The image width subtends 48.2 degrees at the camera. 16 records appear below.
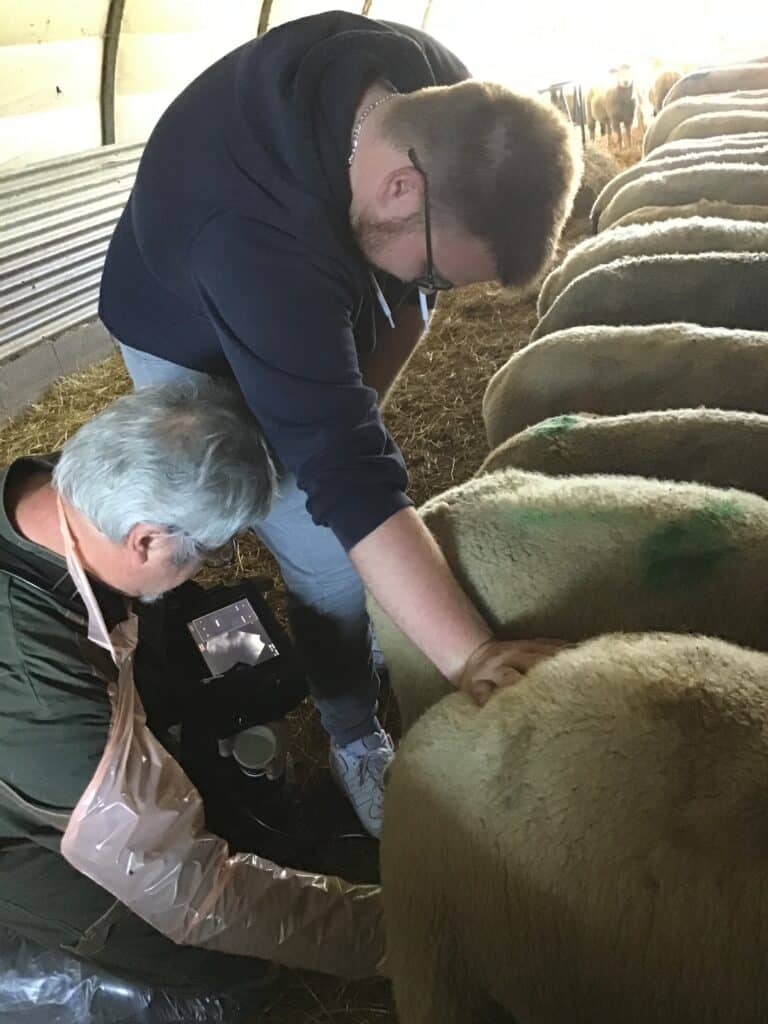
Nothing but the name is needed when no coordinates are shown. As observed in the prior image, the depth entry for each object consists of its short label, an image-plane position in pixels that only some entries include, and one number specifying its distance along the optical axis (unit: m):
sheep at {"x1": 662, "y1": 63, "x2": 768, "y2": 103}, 5.50
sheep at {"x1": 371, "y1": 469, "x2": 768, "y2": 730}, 1.10
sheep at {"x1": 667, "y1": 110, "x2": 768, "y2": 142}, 4.00
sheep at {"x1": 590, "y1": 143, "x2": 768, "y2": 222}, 3.21
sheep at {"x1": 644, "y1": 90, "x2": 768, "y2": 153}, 4.51
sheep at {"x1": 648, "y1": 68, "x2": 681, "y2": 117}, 7.68
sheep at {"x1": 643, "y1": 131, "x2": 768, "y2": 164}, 3.42
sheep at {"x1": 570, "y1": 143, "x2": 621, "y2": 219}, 5.68
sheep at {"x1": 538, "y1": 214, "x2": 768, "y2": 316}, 2.20
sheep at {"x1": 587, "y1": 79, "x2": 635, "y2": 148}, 7.80
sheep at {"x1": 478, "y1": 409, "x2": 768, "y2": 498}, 1.37
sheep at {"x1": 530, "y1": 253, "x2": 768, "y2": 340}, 1.97
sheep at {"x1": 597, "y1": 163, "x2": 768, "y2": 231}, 2.74
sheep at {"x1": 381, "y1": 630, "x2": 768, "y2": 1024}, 0.76
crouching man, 1.21
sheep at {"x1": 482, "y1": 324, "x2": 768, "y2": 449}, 1.63
